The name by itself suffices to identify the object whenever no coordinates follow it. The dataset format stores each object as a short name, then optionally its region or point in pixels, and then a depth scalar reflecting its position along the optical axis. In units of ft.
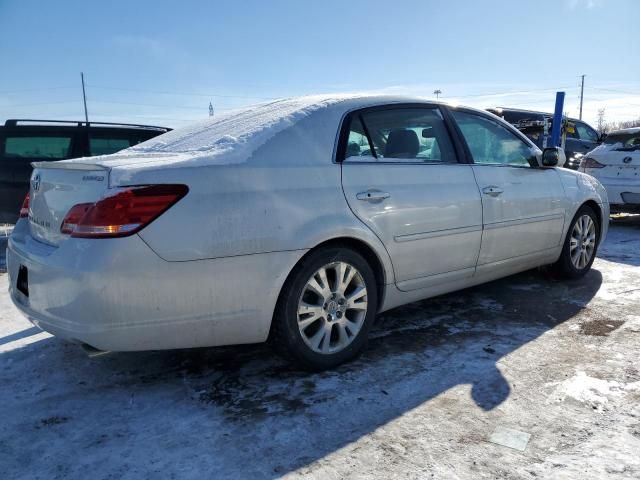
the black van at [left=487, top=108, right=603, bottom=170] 40.38
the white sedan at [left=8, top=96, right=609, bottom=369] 7.47
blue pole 32.71
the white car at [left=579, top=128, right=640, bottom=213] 23.63
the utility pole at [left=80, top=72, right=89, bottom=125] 173.42
